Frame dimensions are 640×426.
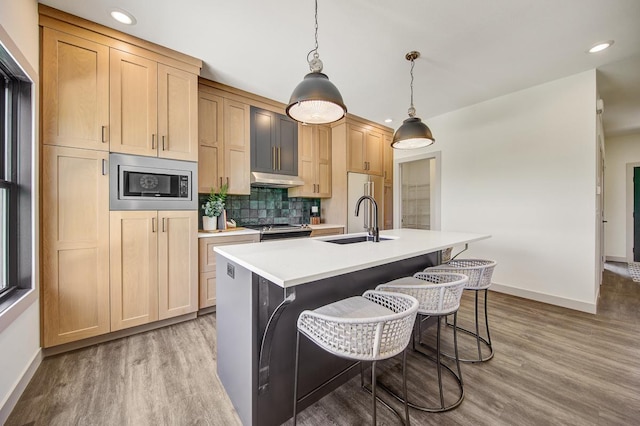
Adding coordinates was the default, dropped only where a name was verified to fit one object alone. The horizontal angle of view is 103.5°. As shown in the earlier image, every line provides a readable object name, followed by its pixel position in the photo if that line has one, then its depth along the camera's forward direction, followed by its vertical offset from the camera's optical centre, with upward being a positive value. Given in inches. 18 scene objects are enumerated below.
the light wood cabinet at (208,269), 106.0 -24.2
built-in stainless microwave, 86.6 +10.7
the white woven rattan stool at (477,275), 72.2 -18.7
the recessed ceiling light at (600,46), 89.9 +59.9
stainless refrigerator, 161.9 +11.2
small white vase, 115.7 -5.1
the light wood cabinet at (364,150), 165.8 +42.7
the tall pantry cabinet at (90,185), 75.9 +8.6
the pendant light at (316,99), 58.3 +28.0
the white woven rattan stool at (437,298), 55.9 -19.7
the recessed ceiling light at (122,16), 76.4 +61.1
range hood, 131.3 +17.1
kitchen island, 48.3 -21.0
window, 64.9 +8.2
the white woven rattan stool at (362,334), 40.4 -20.7
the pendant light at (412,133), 89.9 +28.4
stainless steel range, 123.3 -10.0
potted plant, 116.1 +0.9
